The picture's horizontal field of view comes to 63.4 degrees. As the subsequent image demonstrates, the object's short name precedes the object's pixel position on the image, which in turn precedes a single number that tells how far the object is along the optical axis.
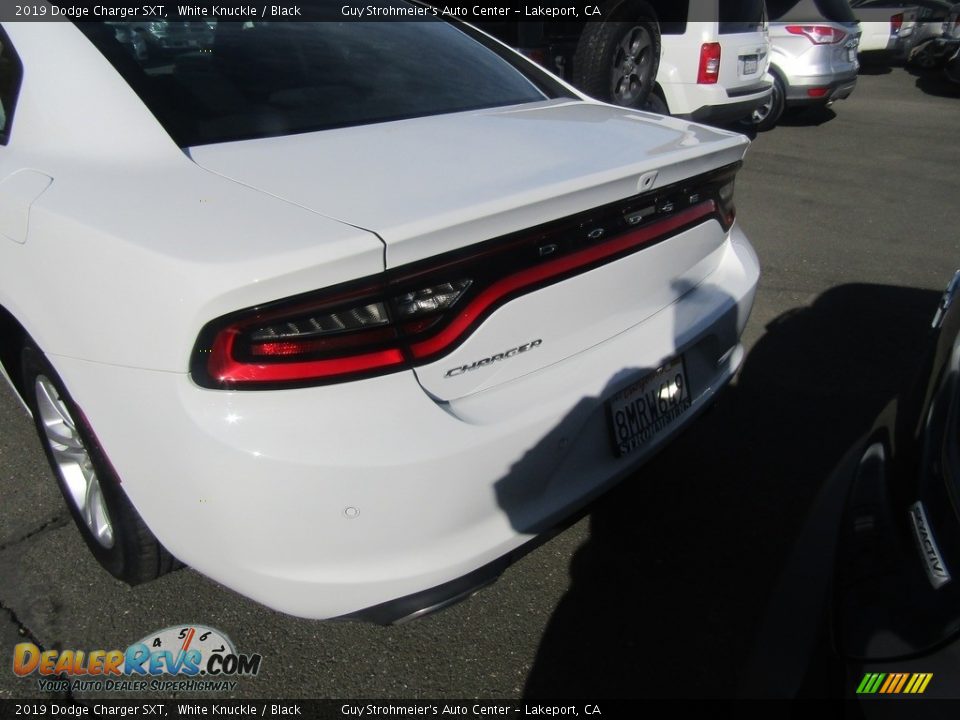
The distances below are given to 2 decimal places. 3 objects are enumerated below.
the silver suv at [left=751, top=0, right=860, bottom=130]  8.70
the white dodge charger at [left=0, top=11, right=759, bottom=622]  1.49
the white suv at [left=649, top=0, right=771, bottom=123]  6.93
